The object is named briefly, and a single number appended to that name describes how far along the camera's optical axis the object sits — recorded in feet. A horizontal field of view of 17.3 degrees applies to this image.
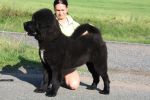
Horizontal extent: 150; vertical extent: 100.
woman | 28.45
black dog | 25.26
